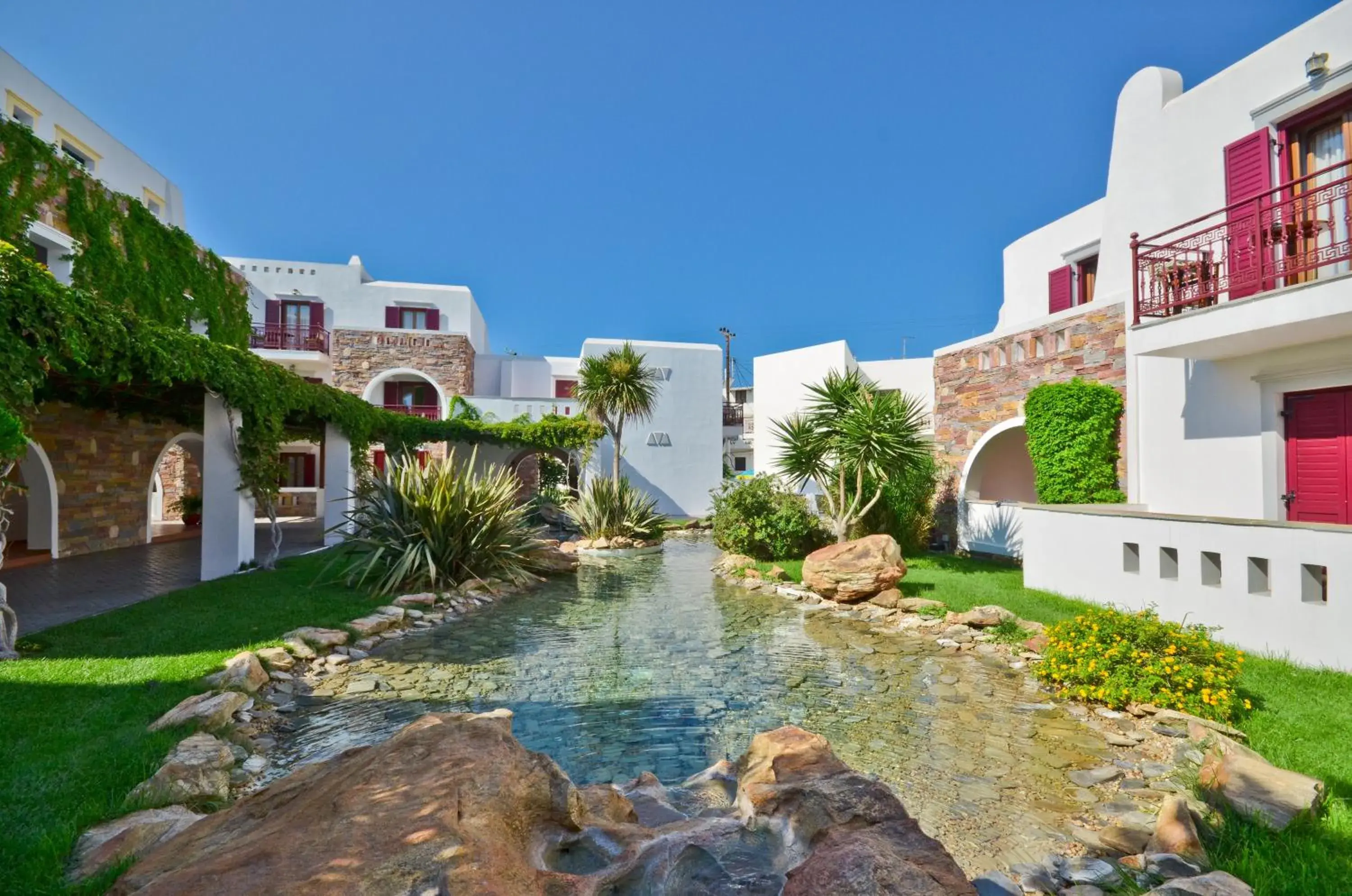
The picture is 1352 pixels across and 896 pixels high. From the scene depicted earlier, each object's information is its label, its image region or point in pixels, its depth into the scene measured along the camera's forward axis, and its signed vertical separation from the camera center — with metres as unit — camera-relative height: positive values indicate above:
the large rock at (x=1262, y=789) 2.83 -1.55
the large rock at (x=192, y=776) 3.15 -1.72
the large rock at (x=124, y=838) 2.46 -1.61
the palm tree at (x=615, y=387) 17.66 +2.29
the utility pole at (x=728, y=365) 41.84 +7.11
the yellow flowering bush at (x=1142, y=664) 4.62 -1.59
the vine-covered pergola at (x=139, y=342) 5.68 +1.38
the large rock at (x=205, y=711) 4.08 -1.69
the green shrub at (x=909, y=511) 12.38 -0.89
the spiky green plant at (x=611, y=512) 15.88 -1.20
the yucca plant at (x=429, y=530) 9.14 -1.02
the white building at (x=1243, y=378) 5.77 +1.16
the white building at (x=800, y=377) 19.70 +3.16
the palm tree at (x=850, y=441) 10.41 +0.45
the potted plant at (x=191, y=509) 17.28 -1.26
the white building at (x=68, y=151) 10.66 +8.04
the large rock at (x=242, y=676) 4.95 -1.74
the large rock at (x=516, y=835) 1.93 -1.33
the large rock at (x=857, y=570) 8.89 -1.51
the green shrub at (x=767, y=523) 12.54 -1.16
